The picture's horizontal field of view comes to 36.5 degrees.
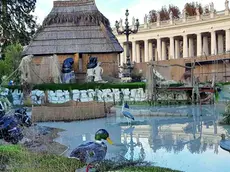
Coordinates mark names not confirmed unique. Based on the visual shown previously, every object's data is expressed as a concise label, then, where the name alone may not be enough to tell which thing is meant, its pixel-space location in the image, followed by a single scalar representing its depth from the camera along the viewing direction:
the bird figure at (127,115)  11.69
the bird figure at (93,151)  5.76
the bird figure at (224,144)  7.94
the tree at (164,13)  59.43
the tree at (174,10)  60.66
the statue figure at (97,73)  22.04
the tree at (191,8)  56.99
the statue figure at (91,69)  22.13
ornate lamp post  24.25
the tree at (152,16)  60.71
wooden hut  22.81
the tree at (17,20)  29.16
